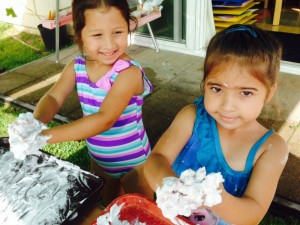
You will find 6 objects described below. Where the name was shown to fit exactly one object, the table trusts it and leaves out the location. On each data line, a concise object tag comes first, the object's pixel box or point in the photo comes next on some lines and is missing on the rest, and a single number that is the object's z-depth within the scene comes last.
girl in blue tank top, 1.10
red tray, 1.01
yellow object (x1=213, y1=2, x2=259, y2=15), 4.26
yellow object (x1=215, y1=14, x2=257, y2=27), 4.35
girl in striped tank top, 1.45
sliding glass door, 4.07
